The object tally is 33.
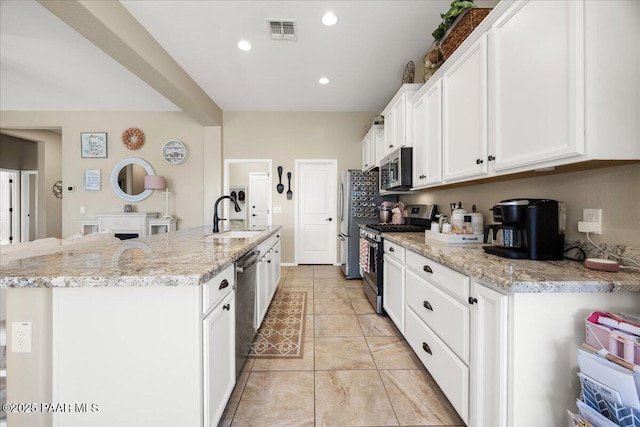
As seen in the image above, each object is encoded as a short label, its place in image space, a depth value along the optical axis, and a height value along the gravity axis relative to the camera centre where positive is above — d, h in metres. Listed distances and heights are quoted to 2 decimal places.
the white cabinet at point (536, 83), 1.04 +0.58
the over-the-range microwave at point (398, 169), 2.76 +0.46
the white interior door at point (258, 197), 6.92 +0.38
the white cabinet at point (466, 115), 1.60 +0.65
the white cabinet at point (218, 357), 1.13 -0.70
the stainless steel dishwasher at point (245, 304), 1.64 -0.63
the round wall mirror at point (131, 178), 4.93 +0.62
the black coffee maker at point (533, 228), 1.29 -0.08
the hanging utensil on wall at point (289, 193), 5.00 +0.35
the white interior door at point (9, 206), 6.08 +0.11
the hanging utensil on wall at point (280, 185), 5.00 +0.50
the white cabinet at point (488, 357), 1.01 -0.59
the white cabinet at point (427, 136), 2.17 +0.67
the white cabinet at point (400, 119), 2.76 +1.03
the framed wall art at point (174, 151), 4.96 +1.12
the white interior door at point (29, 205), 6.27 +0.14
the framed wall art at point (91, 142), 4.90 +1.27
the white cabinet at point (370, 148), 3.98 +1.05
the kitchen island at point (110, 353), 1.05 -0.56
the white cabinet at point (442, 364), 1.27 -0.85
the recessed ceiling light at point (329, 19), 2.50 +1.84
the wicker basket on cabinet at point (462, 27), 1.75 +1.27
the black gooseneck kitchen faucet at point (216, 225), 2.71 -0.14
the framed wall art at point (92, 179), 4.90 +0.59
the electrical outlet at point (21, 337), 1.04 -0.49
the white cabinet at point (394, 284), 2.14 -0.63
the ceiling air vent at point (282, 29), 2.60 +1.85
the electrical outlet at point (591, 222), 1.26 -0.05
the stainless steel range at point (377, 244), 2.69 -0.35
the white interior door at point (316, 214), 5.13 -0.04
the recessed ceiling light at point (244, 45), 2.93 +1.85
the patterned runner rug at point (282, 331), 2.07 -1.07
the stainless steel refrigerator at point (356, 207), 4.06 +0.07
